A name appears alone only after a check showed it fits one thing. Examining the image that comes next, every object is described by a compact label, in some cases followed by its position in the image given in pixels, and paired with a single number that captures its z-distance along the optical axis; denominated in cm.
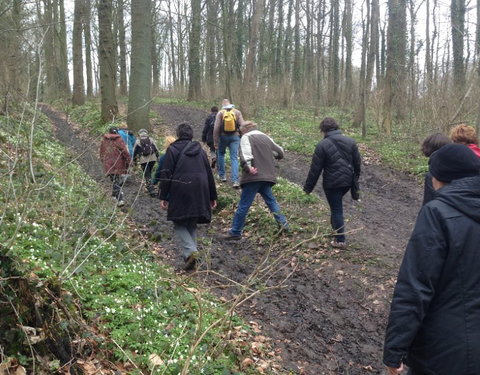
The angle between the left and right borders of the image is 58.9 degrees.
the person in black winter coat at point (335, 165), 682
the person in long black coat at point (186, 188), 641
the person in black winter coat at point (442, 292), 245
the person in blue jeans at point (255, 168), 745
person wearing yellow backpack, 1028
